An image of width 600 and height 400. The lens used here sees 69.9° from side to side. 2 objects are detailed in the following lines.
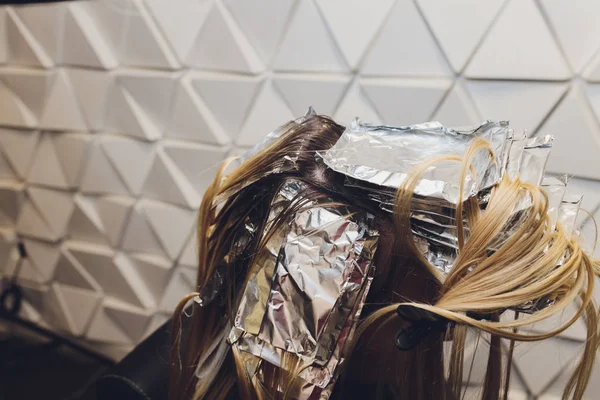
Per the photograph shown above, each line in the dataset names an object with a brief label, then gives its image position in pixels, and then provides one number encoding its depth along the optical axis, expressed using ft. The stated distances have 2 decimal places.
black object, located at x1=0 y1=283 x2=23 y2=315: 4.43
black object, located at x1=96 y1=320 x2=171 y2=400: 2.18
